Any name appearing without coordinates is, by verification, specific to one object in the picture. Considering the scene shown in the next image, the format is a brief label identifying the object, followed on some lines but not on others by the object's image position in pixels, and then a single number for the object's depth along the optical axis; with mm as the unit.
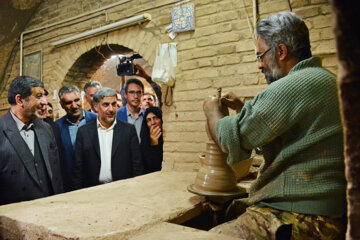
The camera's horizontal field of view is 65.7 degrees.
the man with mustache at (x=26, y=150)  2646
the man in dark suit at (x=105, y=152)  3426
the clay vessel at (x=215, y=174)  2010
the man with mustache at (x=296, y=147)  1323
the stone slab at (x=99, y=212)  1628
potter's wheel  1965
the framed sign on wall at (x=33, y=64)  5723
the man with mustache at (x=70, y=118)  3887
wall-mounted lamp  4105
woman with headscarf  4059
